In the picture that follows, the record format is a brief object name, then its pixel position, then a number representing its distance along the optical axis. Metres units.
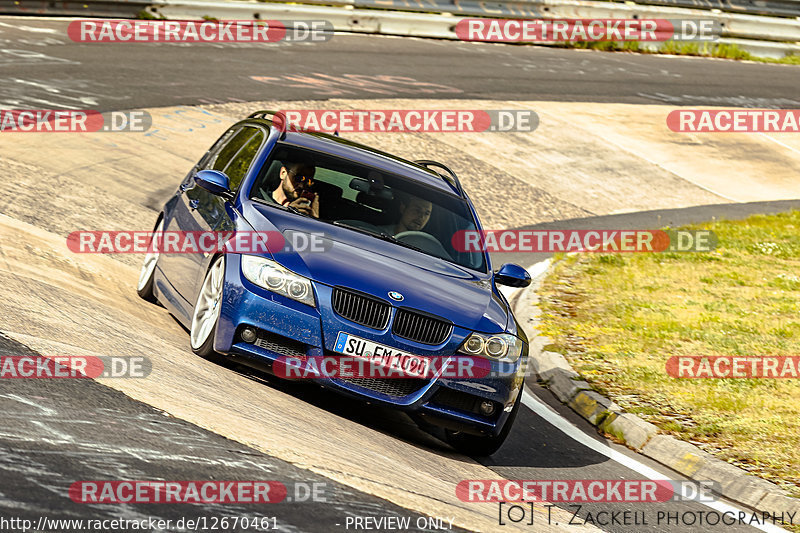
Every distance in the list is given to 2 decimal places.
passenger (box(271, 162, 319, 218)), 16.19
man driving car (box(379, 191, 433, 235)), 16.43
